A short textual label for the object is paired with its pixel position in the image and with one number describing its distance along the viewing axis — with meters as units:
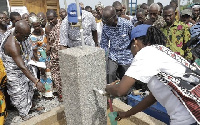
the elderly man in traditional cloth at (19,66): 2.88
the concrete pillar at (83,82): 1.74
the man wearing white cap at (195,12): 5.41
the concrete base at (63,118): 2.42
